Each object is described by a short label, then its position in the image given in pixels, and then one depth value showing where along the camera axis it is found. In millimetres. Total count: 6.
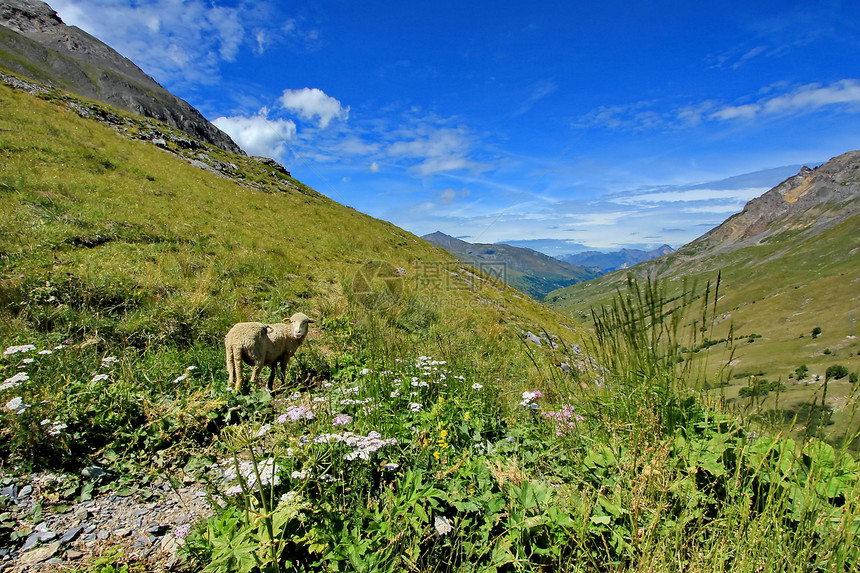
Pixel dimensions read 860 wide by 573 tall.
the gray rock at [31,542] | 2467
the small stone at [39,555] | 2371
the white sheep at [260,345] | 4734
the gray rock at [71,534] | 2589
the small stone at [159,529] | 2719
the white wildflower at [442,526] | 2329
